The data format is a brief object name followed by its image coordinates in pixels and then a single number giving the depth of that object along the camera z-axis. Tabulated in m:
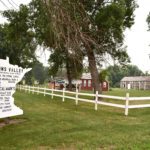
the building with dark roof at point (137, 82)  49.98
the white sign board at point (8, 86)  6.16
